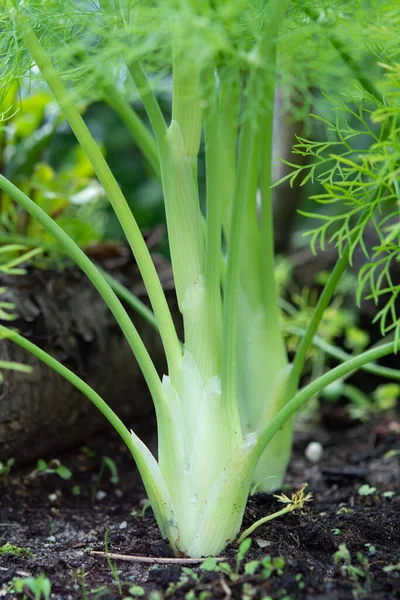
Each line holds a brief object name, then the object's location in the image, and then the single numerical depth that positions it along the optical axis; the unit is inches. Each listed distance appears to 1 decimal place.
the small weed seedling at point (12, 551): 35.2
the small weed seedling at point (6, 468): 40.2
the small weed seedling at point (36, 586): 31.9
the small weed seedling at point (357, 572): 32.3
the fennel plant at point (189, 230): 33.3
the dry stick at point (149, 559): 33.7
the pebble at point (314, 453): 45.9
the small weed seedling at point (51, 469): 40.3
